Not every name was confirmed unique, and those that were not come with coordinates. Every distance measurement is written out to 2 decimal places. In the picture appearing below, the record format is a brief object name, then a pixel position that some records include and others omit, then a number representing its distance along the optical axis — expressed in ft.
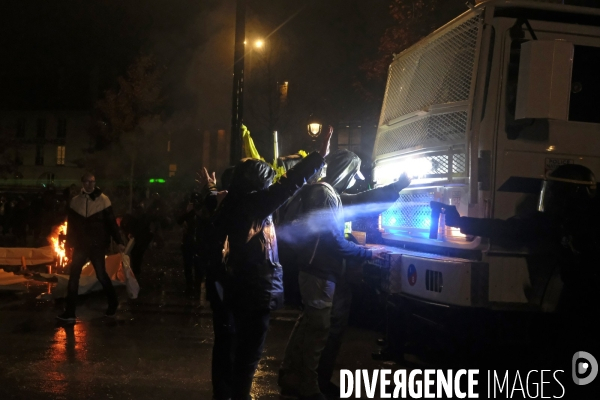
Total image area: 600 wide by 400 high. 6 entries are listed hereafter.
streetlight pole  32.07
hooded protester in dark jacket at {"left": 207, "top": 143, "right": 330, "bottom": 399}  11.93
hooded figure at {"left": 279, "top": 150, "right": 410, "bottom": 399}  14.19
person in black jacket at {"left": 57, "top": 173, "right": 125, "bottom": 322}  23.03
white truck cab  13.52
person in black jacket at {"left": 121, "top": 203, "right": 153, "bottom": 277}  35.01
